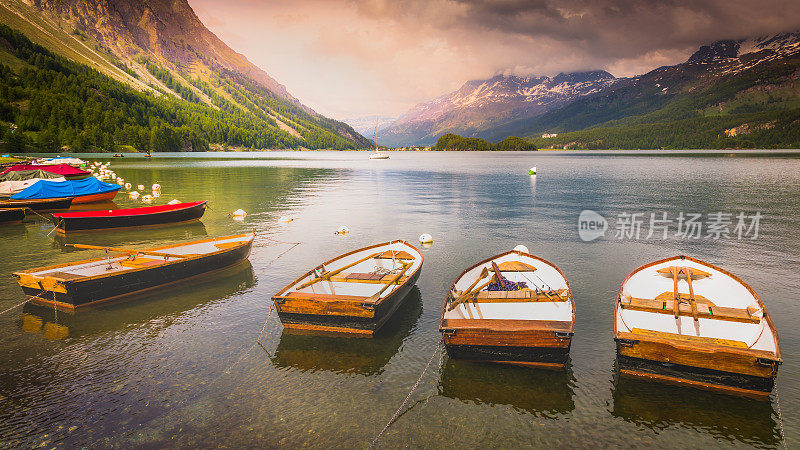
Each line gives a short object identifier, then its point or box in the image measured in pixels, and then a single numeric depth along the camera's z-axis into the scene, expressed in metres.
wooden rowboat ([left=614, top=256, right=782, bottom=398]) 10.33
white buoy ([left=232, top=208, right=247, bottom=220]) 40.52
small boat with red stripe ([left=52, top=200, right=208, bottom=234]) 31.62
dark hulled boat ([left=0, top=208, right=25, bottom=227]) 36.22
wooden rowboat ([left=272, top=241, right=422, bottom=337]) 14.12
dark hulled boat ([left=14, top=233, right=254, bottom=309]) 16.52
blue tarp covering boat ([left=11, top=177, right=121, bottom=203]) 40.09
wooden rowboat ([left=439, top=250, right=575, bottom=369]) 11.78
